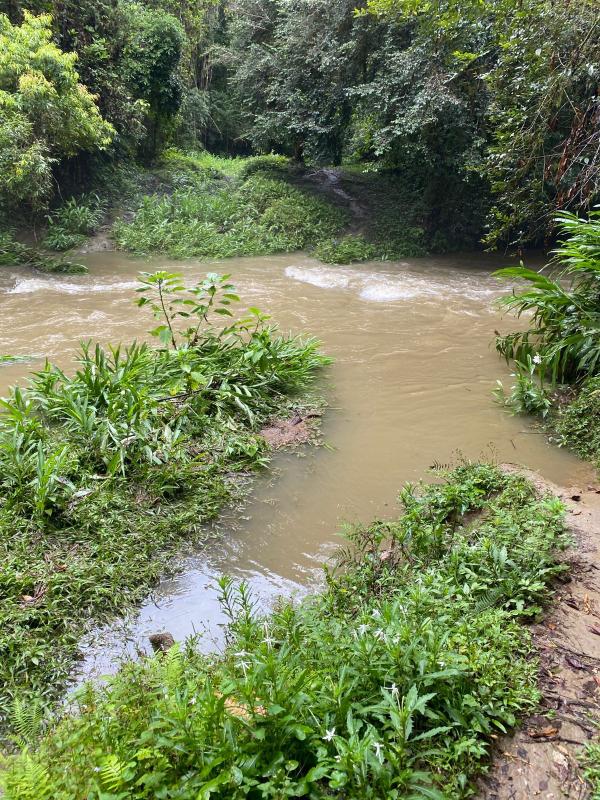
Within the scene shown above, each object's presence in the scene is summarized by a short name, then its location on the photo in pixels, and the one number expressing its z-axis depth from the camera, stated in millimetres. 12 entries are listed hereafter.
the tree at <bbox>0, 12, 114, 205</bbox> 10078
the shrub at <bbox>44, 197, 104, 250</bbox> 12211
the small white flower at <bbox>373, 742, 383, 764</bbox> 1744
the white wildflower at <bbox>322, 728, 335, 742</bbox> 1780
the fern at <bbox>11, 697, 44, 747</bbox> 2217
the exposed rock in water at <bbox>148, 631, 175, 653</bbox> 2964
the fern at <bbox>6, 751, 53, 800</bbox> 1726
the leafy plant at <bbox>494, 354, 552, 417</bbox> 5387
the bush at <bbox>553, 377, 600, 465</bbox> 4699
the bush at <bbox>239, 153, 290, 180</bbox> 16609
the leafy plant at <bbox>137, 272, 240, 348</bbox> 5273
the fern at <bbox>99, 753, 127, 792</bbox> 1723
